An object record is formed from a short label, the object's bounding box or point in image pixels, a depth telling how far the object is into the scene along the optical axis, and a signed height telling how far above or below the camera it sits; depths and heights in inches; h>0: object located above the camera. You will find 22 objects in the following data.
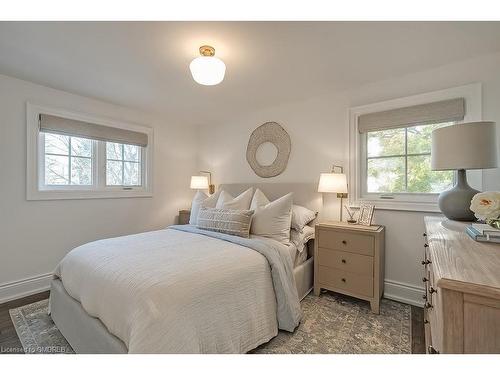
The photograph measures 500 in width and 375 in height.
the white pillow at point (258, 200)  103.8 -5.9
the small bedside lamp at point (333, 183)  93.1 +1.7
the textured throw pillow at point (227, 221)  87.1 -13.3
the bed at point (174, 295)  45.9 -25.1
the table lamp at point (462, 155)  55.3 +7.9
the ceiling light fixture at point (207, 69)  64.1 +33.1
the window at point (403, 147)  79.4 +16.2
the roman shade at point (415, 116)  79.0 +26.6
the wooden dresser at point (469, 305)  24.0 -12.5
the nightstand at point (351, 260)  82.0 -27.1
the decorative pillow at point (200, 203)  111.8 -8.0
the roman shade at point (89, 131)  99.3 +26.8
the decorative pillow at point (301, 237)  90.8 -20.2
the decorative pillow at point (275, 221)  88.0 -12.9
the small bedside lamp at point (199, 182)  140.4 +2.7
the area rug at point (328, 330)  63.6 -44.0
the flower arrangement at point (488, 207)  44.8 -3.9
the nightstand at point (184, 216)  140.7 -17.9
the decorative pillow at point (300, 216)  95.0 -12.4
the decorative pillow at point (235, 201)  103.4 -6.5
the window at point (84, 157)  97.9 +14.7
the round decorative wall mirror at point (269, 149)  120.2 +20.3
